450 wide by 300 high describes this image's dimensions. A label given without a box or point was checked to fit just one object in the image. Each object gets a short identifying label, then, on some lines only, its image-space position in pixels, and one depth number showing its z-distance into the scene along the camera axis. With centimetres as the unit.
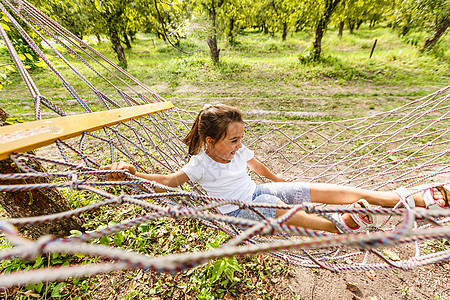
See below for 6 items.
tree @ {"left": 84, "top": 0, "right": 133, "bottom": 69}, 549
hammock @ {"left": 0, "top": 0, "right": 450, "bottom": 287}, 35
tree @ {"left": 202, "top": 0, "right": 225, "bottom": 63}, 638
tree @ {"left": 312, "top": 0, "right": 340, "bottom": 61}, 572
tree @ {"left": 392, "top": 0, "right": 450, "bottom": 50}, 514
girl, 110
